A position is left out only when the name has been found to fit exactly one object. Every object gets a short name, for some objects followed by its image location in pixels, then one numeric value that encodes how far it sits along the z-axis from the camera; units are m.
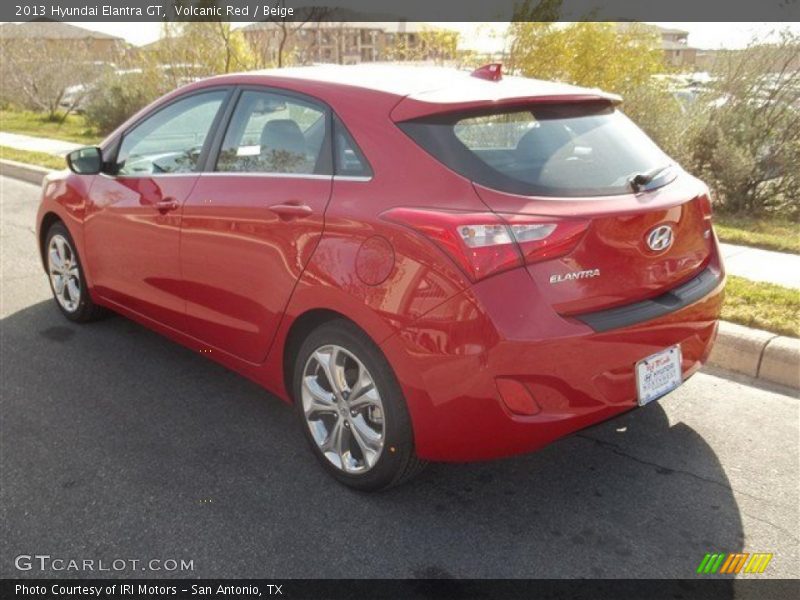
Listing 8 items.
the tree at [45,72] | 25.92
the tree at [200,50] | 17.41
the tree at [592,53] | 11.08
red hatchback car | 2.44
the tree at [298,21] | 15.43
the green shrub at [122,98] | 18.19
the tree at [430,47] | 12.64
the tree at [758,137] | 8.12
